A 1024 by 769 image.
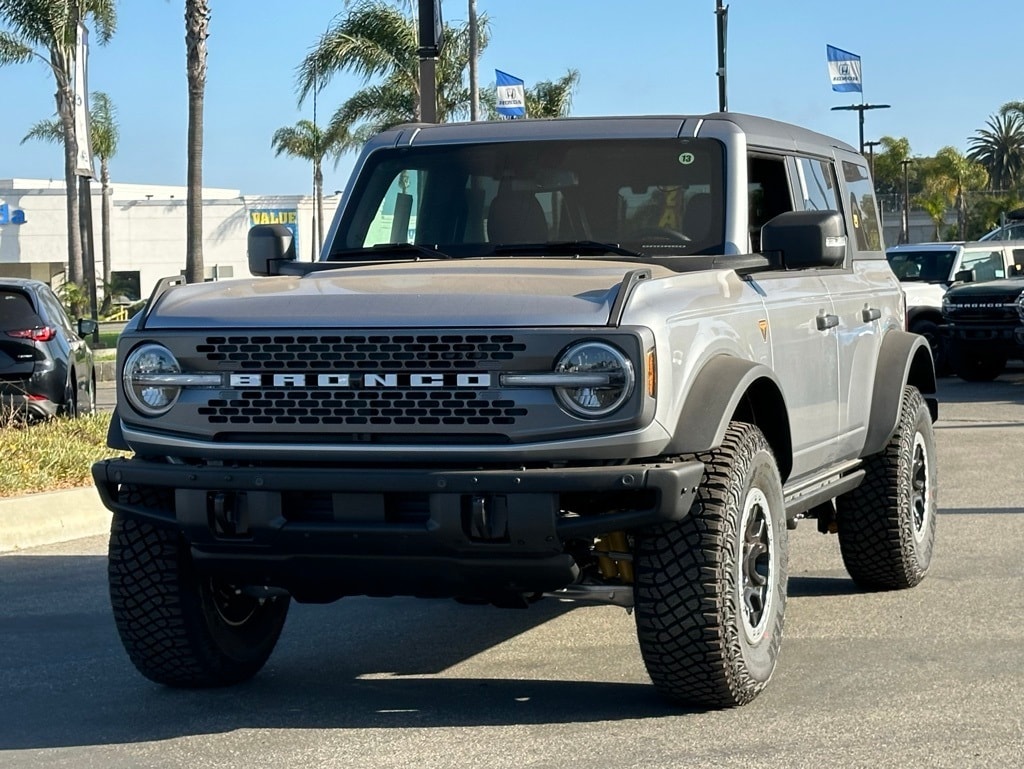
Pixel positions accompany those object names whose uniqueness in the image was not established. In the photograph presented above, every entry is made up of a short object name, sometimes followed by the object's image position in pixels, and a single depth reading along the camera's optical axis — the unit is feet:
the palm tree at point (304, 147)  257.71
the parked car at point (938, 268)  76.02
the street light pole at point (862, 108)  190.90
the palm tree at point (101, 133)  211.20
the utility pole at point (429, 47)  52.70
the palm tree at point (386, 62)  124.57
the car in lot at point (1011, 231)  102.01
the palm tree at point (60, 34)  136.26
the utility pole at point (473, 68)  135.33
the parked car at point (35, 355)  45.60
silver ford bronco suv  17.06
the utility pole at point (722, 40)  101.45
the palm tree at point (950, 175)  309.42
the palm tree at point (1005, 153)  360.28
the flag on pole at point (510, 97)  134.72
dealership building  239.91
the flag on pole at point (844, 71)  167.63
